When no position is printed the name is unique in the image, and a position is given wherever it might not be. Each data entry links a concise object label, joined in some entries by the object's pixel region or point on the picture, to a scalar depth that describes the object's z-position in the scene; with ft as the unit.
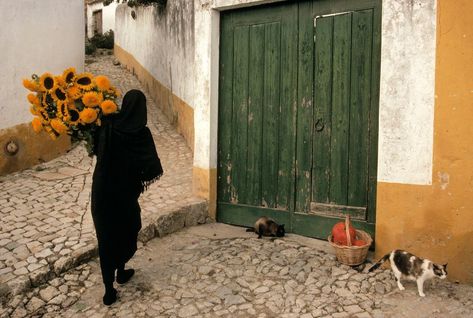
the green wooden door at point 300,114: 15.29
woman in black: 12.37
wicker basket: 13.97
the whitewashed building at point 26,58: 23.73
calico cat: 12.23
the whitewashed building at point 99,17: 66.54
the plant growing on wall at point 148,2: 35.19
